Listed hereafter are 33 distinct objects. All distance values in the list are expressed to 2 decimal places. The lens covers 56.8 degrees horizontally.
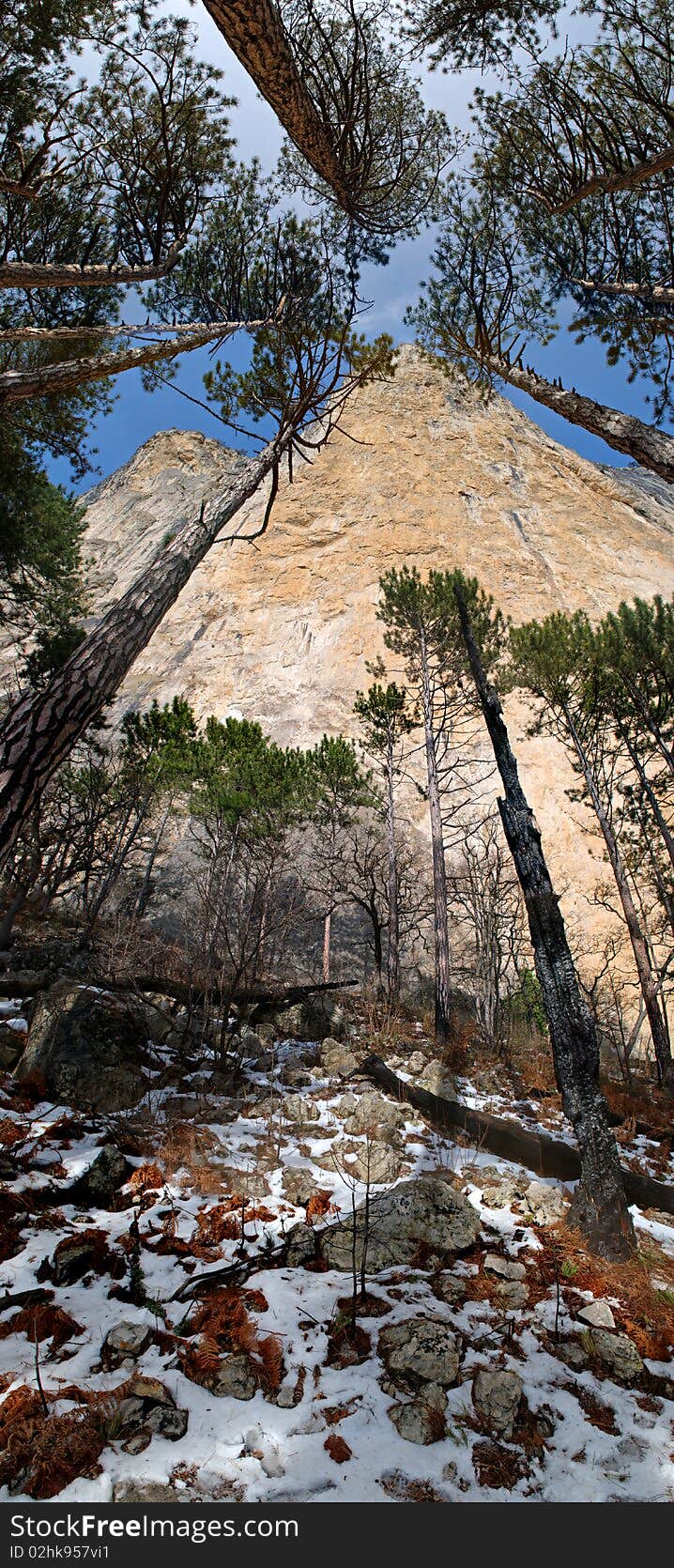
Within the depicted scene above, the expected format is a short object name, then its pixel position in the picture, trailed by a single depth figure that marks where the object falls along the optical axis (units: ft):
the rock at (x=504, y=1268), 12.15
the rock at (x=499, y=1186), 15.29
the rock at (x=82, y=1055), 16.83
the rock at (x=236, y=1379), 8.66
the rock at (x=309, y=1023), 29.91
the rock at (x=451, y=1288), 11.26
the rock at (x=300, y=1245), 12.01
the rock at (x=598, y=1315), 10.84
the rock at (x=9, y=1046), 17.44
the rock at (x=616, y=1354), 9.80
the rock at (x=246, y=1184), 14.35
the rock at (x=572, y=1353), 9.93
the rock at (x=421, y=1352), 9.20
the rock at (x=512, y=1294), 11.29
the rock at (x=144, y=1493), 6.90
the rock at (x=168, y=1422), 7.77
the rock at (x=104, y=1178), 12.62
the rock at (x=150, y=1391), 8.18
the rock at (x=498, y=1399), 8.47
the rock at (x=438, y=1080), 25.17
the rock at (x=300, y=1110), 19.45
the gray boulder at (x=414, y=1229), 12.40
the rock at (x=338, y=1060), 24.46
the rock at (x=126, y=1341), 8.83
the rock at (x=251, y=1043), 24.90
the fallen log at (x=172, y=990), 21.88
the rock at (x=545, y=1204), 14.84
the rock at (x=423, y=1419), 8.21
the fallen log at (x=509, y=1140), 18.08
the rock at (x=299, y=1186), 14.28
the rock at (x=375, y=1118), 18.76
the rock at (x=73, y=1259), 10.13
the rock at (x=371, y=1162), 15.87
